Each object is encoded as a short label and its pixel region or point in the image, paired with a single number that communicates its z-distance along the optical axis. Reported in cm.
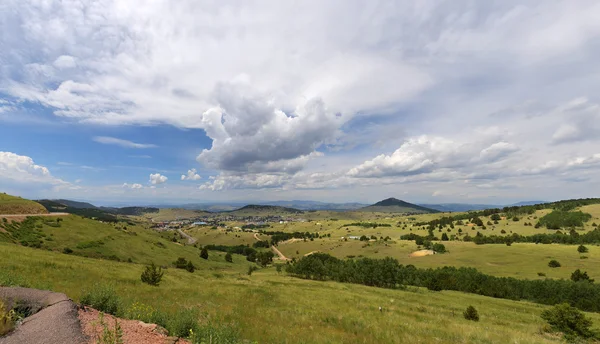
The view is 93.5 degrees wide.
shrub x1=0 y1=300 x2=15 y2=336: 854
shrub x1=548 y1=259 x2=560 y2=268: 9469
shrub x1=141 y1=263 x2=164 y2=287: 3206
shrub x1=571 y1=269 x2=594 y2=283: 7919
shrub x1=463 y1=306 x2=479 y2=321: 3243
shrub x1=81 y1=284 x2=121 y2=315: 1277
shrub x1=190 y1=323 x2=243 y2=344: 919
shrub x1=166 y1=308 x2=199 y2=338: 1099
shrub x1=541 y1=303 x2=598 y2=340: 2782
